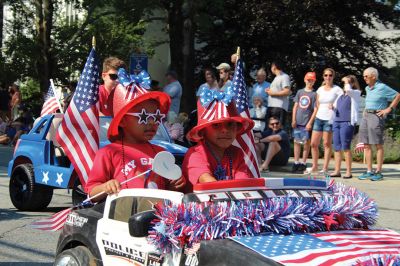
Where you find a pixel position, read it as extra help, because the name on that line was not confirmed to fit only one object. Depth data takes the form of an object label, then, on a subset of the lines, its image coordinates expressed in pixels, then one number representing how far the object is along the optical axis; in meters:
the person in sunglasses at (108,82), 8.84
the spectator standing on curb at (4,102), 24.24
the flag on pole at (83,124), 7.30
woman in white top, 13.66
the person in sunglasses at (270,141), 14.37
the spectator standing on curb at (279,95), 14.27
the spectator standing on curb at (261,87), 14.75
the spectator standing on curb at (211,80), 14.20
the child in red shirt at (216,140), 5.58
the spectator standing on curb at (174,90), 14.90
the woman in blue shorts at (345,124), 13.41
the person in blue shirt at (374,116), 13.12
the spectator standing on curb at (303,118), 14.11
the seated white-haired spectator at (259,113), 14.55
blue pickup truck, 9.25
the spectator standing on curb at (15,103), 24.55
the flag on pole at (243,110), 6.73
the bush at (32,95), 29.34
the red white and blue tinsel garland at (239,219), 4.40
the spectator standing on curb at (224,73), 14.10
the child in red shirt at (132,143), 5.46
